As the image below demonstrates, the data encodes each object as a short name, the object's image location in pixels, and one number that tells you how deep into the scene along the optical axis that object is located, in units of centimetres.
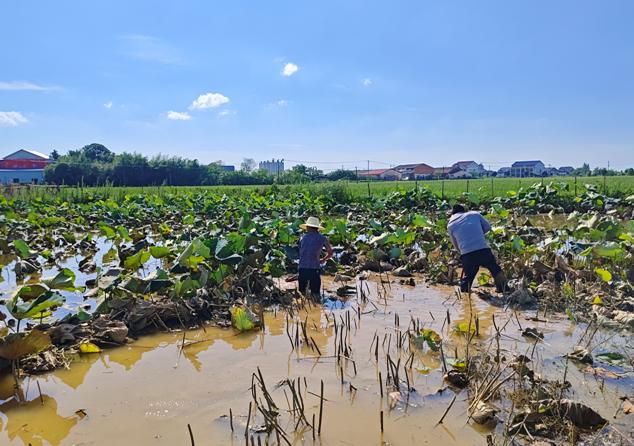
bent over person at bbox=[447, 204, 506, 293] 637
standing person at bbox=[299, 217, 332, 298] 637
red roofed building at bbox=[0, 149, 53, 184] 5681
